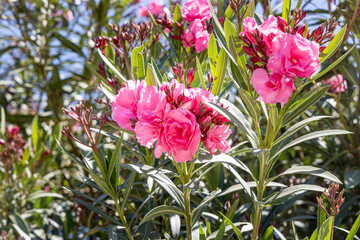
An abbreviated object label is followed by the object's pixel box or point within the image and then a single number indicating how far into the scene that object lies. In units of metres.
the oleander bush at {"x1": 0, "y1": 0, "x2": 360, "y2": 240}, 0.97
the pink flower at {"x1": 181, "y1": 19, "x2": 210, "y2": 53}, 1.35
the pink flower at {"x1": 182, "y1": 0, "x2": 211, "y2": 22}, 1.39
